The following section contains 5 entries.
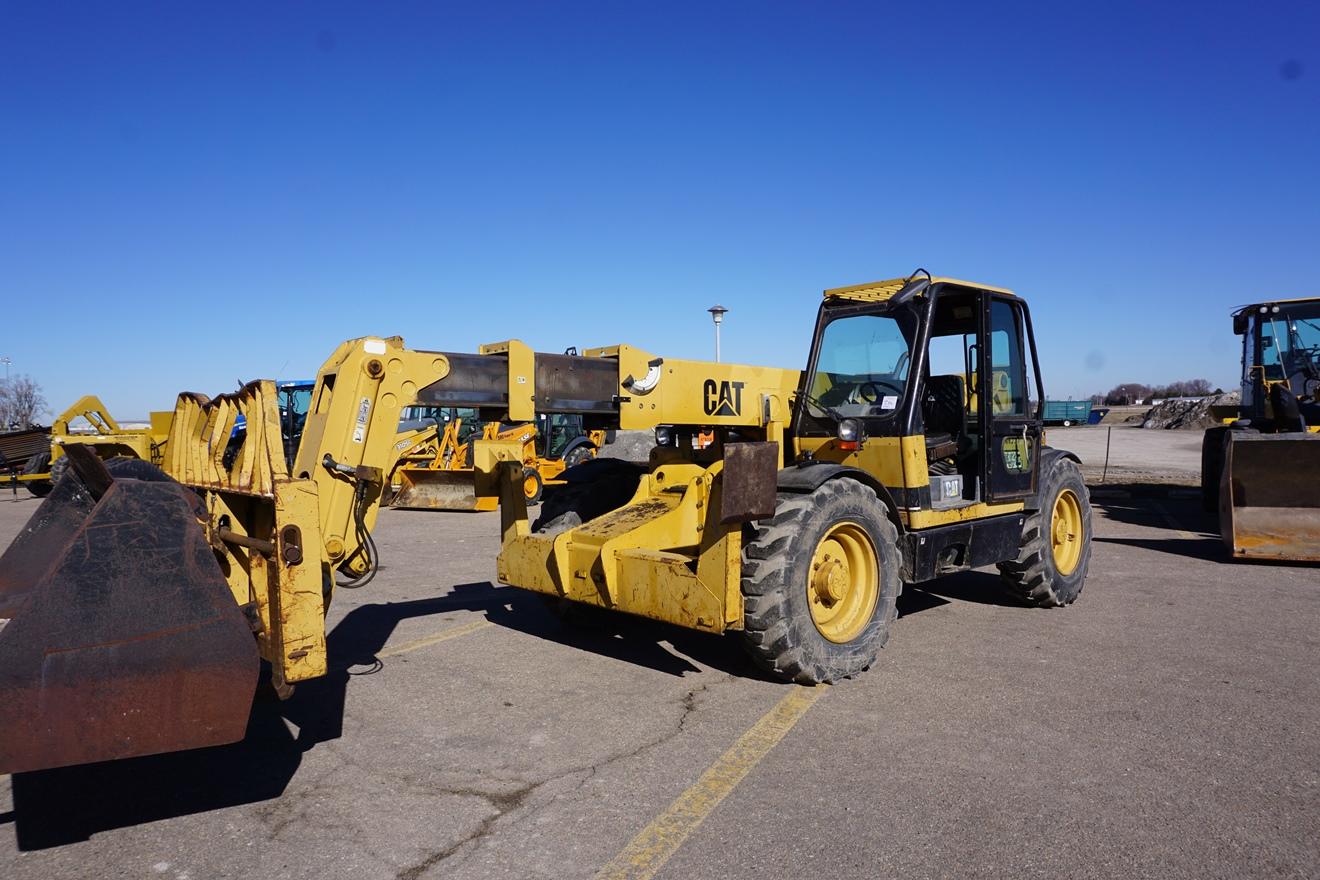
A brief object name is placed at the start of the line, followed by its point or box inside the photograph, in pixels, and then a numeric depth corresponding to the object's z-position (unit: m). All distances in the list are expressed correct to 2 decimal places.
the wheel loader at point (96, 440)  10.75
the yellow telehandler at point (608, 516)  3.21
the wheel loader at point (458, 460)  15.87
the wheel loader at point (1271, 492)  9.29
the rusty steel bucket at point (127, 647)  3.00
